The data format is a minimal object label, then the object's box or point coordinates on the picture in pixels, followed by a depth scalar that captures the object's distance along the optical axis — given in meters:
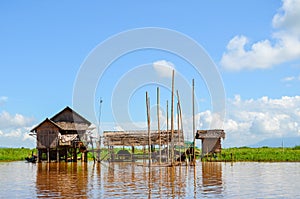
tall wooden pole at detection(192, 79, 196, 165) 31.99
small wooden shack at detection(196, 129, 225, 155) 45.94
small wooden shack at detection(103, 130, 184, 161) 41.97
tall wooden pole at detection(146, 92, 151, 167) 29.72
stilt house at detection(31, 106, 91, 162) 45.31
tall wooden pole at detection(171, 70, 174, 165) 30.89
